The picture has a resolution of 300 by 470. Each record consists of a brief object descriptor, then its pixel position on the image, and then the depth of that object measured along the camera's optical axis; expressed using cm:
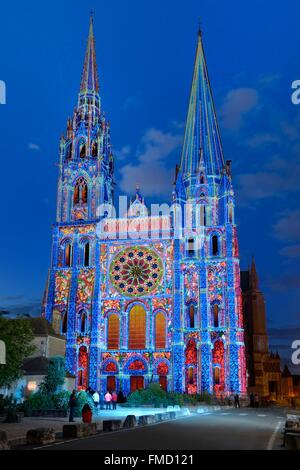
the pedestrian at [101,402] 3732
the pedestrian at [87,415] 2027
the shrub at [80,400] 2611
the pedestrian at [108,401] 3678
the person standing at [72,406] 2256
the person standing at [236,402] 4481
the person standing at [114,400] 3578
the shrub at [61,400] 2842
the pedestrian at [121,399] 4447
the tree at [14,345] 2818
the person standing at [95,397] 3422
